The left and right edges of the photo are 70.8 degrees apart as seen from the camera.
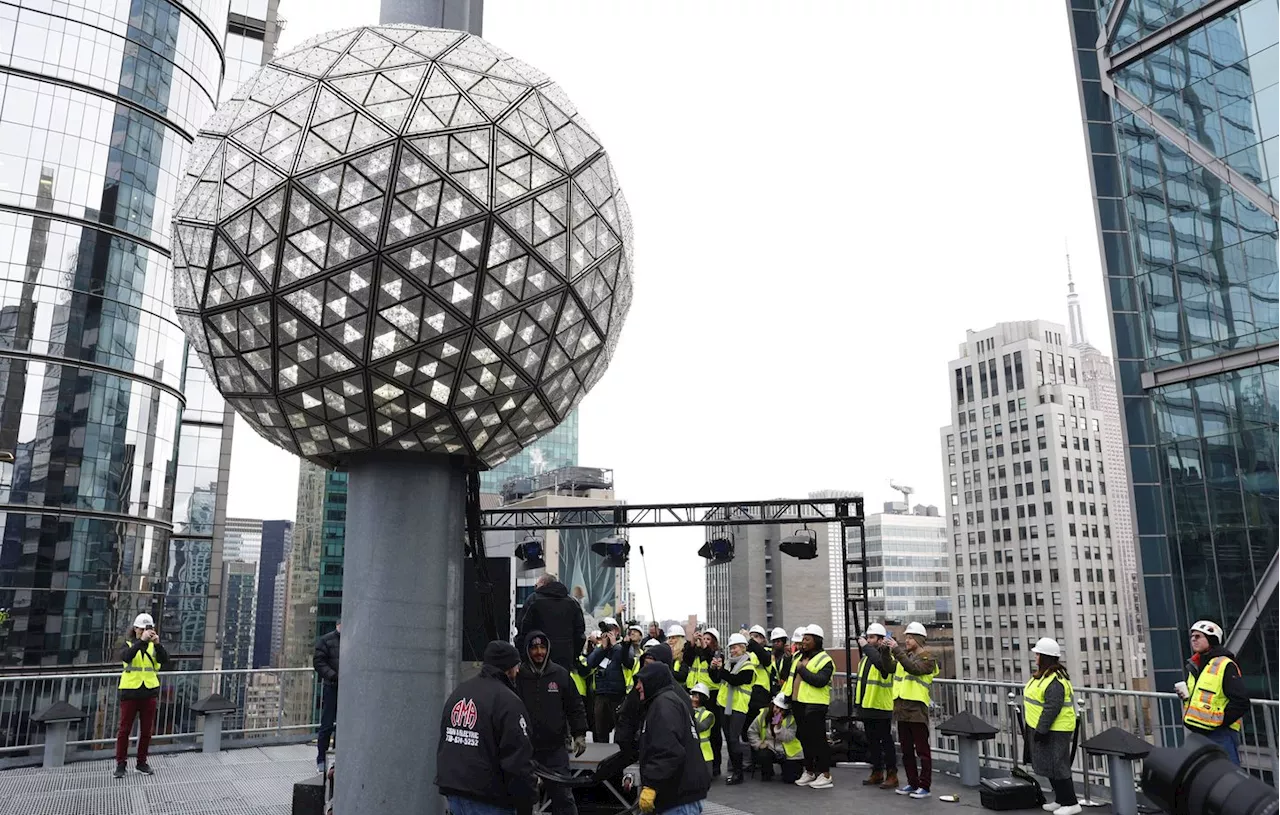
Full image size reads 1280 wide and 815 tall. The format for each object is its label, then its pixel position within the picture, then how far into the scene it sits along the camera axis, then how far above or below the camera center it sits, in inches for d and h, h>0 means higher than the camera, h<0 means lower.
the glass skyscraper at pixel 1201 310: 1092.5 +353.4
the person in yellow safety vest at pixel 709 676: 419.8 -41.4
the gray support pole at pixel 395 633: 227.8 -11.4
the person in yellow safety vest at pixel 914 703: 377.4 -49.8
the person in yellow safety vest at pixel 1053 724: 333.4 -50.8
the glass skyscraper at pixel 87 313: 1280.8 +413.8
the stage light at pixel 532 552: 717.9 +28.0
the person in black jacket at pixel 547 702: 266.7 -33.5
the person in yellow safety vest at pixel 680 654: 381.7 -30.8
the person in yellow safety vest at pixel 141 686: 380.8 -40.3
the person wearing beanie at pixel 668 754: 206.2 -37.9
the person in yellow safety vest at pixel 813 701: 400.8 -50.9
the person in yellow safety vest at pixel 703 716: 381.7 -54.9
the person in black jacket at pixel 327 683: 361.1 -37.5
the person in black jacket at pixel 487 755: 196.4 -36.2
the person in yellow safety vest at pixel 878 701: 398.6 -50.1
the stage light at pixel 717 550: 761.0 +31.0
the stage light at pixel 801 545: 713.0 +32.3
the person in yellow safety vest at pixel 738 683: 423.8 -45.0
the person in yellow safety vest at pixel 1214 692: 274.4 -32.6
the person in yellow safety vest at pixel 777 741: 416.2 -73.0
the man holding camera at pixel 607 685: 452.1 -48.2
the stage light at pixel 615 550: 788.0 +32.2
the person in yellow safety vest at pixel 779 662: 469.7 -40.0
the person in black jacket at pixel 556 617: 347.6 -11.5
